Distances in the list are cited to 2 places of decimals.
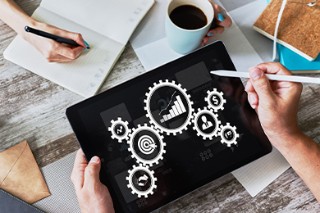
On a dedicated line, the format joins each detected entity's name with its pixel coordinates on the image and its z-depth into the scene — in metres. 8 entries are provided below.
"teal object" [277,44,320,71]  0.82
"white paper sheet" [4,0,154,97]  0.78
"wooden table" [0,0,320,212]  0.75
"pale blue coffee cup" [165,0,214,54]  0.72
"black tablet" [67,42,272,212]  0.69
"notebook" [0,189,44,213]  0.71
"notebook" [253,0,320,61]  0.82
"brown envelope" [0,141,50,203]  0.72
